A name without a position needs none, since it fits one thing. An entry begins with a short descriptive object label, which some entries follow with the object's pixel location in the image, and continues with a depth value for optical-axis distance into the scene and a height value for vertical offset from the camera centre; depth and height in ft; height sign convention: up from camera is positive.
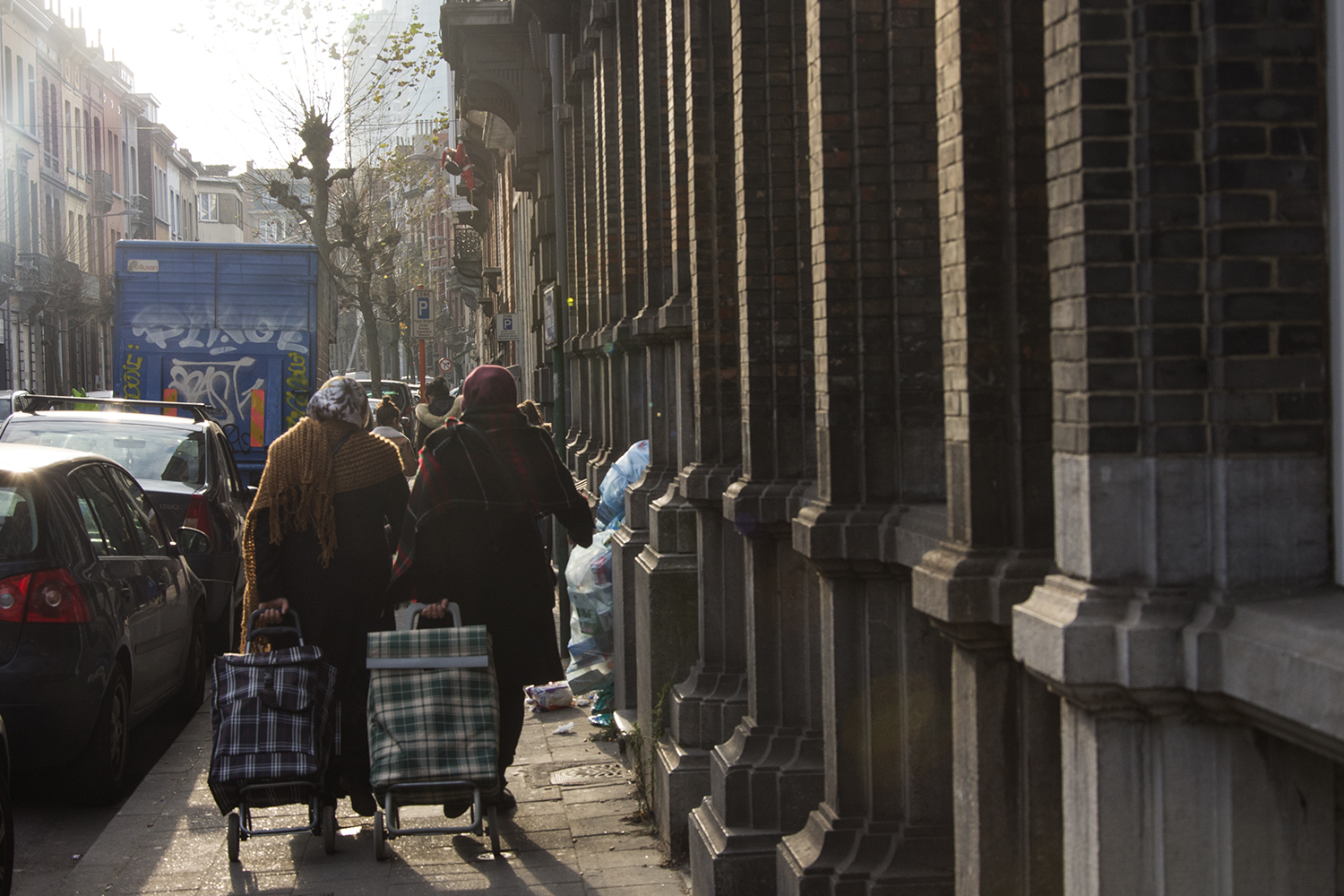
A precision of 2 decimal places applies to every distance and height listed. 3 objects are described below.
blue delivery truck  69.21 +5.50
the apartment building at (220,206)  342.85 +57.07
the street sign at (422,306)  102.22 +9.83
